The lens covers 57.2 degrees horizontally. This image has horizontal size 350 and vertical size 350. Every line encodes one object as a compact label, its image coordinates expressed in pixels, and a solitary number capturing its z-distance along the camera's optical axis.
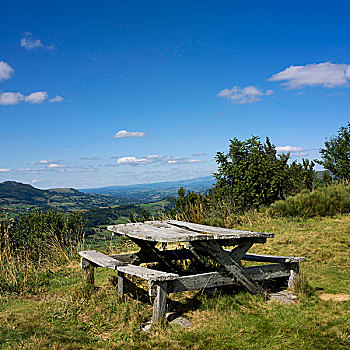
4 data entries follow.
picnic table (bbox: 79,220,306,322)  4.52
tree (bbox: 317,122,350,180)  17.84
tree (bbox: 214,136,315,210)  16.36
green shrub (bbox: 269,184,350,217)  12.22
